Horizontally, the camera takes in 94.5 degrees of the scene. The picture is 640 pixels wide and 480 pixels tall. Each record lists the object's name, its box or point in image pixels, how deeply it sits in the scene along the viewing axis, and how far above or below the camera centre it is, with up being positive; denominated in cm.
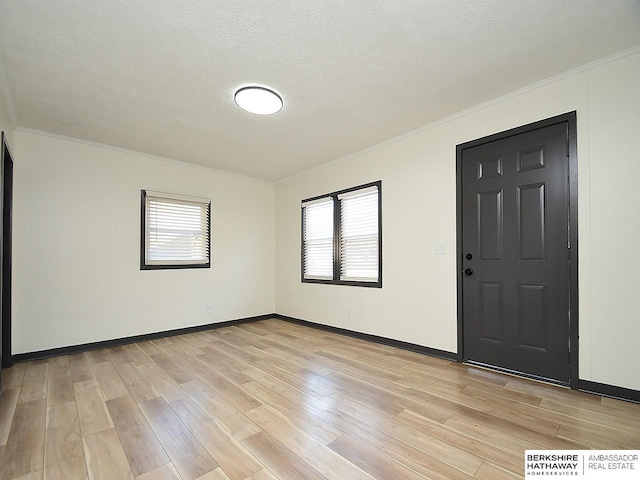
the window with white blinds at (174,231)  434 +20
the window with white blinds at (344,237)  418 +11
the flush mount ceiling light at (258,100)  273 +138
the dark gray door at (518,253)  259 -8
